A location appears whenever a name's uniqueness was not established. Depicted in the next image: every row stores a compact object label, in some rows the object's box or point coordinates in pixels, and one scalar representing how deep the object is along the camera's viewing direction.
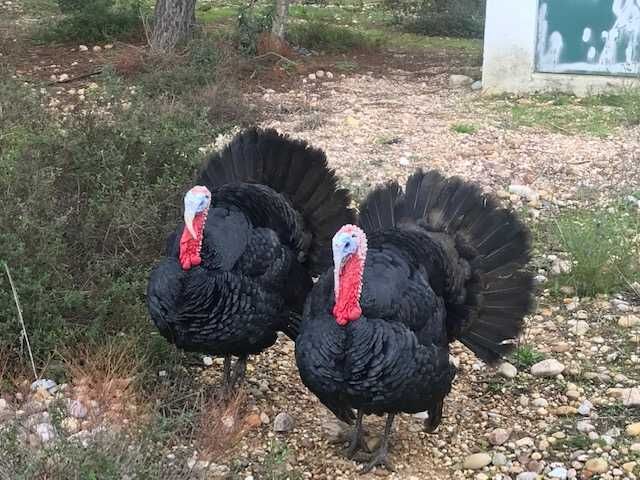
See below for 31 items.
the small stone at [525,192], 7.57
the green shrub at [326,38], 13.81
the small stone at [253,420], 4.40
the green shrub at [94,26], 13.06
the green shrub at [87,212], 4.54
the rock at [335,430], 4.46
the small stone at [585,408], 4.59
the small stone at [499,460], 4.22
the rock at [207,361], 5.11
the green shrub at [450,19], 16.56
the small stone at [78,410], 3.85
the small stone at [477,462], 4.21
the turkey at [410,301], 3.74
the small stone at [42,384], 4.29
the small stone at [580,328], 5.43
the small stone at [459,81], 12.26
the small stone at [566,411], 4.61
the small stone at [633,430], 4.36
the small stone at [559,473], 4.09
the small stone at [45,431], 3.60
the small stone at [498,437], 4.40
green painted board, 11.03
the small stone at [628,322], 5.43
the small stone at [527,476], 4.09
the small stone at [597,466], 4.09
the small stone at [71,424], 3.64
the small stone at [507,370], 4.98
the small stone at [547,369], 4.95
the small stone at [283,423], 4.46
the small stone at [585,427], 4.44
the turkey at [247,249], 4.14
